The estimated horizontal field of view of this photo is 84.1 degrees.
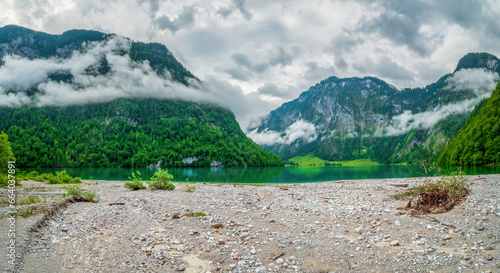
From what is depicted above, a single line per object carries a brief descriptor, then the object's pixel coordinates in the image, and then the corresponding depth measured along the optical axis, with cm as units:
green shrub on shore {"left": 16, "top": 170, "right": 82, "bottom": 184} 4897
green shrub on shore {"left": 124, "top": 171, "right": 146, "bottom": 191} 3520
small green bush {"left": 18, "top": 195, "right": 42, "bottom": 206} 1998
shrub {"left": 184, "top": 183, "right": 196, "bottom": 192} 3282
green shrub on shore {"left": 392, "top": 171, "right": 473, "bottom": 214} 1563
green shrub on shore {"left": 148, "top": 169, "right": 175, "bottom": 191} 3359
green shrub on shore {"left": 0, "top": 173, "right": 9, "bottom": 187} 3212
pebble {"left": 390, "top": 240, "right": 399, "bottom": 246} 1164
